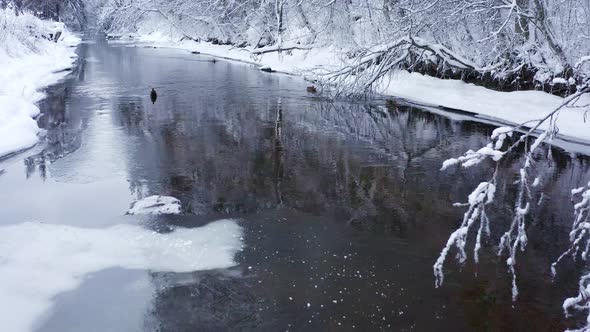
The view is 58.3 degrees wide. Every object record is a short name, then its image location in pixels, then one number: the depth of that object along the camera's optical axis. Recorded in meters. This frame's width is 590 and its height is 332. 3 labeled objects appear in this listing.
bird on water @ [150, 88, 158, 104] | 18.85
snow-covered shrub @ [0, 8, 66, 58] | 26.38
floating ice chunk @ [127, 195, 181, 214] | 8.57
